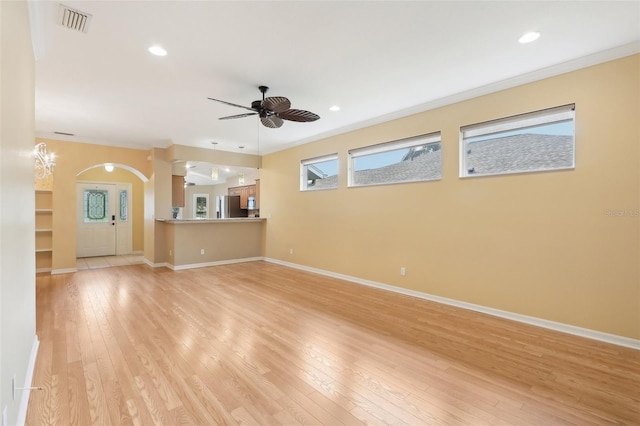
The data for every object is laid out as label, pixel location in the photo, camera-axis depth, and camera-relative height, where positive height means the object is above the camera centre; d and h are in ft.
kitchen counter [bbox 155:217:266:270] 20.94 -2.47
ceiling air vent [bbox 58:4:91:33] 7.38 +5.02
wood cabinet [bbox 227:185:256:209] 32.22 +1.96
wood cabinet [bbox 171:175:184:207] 25.27 +1.61
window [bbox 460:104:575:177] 10.36 +2.66
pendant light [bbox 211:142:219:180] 22.00 +2.96
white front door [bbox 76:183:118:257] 25.84 -0.96
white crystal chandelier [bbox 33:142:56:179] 17.52 +2.88
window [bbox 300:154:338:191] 19.24 +2.62
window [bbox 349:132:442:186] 13.97 +2.64
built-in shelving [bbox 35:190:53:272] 19.22 -1.50
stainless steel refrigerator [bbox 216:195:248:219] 34.09 +0.30
